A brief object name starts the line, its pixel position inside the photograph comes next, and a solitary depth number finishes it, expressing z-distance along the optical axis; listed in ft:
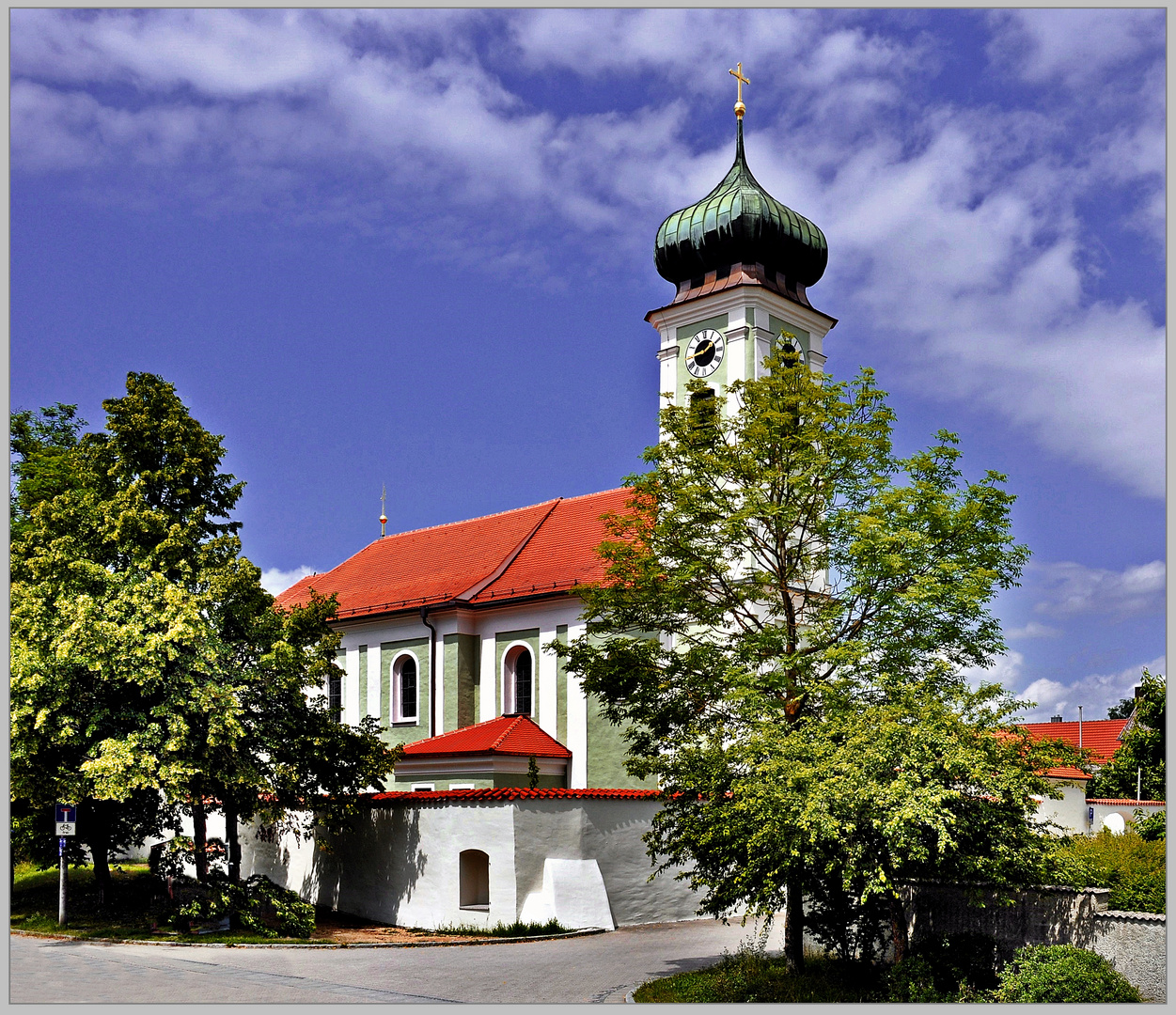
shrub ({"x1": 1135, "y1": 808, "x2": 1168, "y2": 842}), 59.31
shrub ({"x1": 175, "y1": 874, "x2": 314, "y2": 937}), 67.10
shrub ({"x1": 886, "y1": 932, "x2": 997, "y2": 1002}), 46.60
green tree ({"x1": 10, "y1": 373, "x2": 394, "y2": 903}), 62.28
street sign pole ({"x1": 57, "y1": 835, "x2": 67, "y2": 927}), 65.62
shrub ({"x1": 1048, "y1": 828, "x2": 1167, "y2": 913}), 44.55
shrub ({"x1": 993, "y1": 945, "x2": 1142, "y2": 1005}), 42.14
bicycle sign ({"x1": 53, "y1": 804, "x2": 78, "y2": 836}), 65.09
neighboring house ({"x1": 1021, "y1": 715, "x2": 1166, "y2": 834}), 110.97
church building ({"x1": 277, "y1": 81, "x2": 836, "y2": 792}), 96.12
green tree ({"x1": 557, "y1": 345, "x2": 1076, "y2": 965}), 45.93
